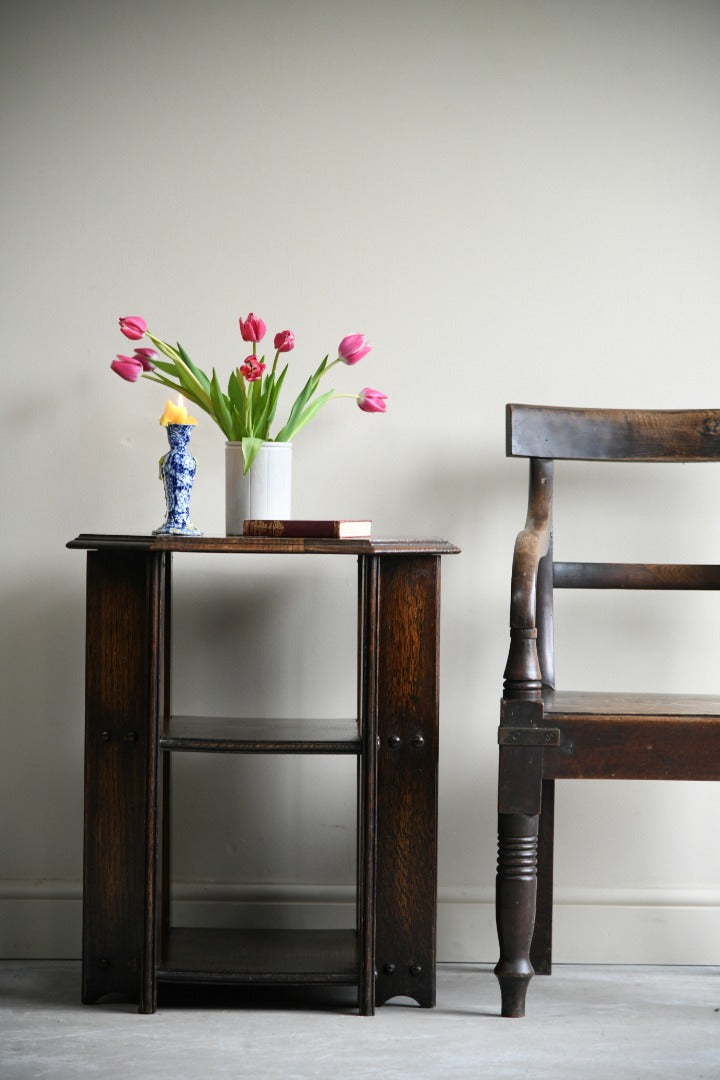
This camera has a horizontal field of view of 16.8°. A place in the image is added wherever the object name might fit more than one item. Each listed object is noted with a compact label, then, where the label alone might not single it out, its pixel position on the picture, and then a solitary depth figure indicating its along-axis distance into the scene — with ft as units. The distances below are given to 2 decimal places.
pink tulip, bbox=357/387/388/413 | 12.10
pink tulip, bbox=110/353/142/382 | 11.99
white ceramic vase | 11.73
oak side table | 11.45
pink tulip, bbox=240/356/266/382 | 11.71
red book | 11.30
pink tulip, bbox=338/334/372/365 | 12.00
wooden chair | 10.98
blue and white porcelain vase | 11.66
